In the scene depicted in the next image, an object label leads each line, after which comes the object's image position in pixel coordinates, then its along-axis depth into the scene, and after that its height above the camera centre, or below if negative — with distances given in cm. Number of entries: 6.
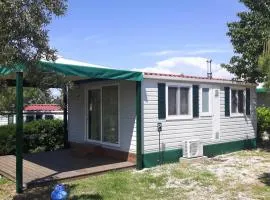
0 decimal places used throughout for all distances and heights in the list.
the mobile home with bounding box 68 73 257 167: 650 -39
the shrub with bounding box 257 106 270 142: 964 -73
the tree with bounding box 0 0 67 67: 332 +108
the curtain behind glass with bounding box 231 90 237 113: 842 +11
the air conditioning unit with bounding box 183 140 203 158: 692 -132
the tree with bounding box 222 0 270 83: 792 +227
